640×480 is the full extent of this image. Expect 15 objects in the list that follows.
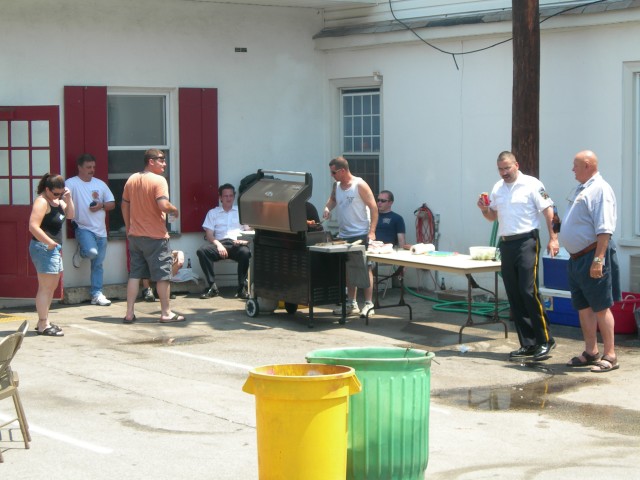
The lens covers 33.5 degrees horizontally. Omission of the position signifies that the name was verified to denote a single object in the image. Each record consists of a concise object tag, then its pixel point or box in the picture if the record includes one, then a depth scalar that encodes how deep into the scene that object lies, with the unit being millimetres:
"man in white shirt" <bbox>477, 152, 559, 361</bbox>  9695
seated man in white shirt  13828
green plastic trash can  5789
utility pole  11609
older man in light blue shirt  9117
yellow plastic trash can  5504
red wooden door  12797
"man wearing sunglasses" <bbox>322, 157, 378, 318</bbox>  12039
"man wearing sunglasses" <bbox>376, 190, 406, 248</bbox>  13773
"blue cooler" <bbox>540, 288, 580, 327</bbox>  11453
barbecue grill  11391
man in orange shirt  11672
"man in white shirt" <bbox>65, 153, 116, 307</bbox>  13141
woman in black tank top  10625
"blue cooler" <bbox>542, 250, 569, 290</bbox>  11484
